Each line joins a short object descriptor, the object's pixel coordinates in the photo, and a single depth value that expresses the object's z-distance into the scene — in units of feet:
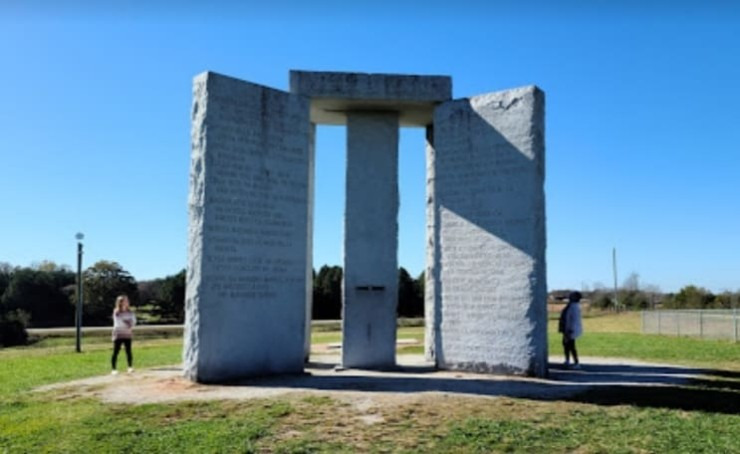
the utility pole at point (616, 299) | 159.44
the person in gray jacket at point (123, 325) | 42.66
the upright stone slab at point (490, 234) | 39.75
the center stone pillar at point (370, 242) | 44.91
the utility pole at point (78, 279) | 67.46
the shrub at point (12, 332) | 103.45
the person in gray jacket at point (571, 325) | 44.42
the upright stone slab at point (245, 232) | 37.50
